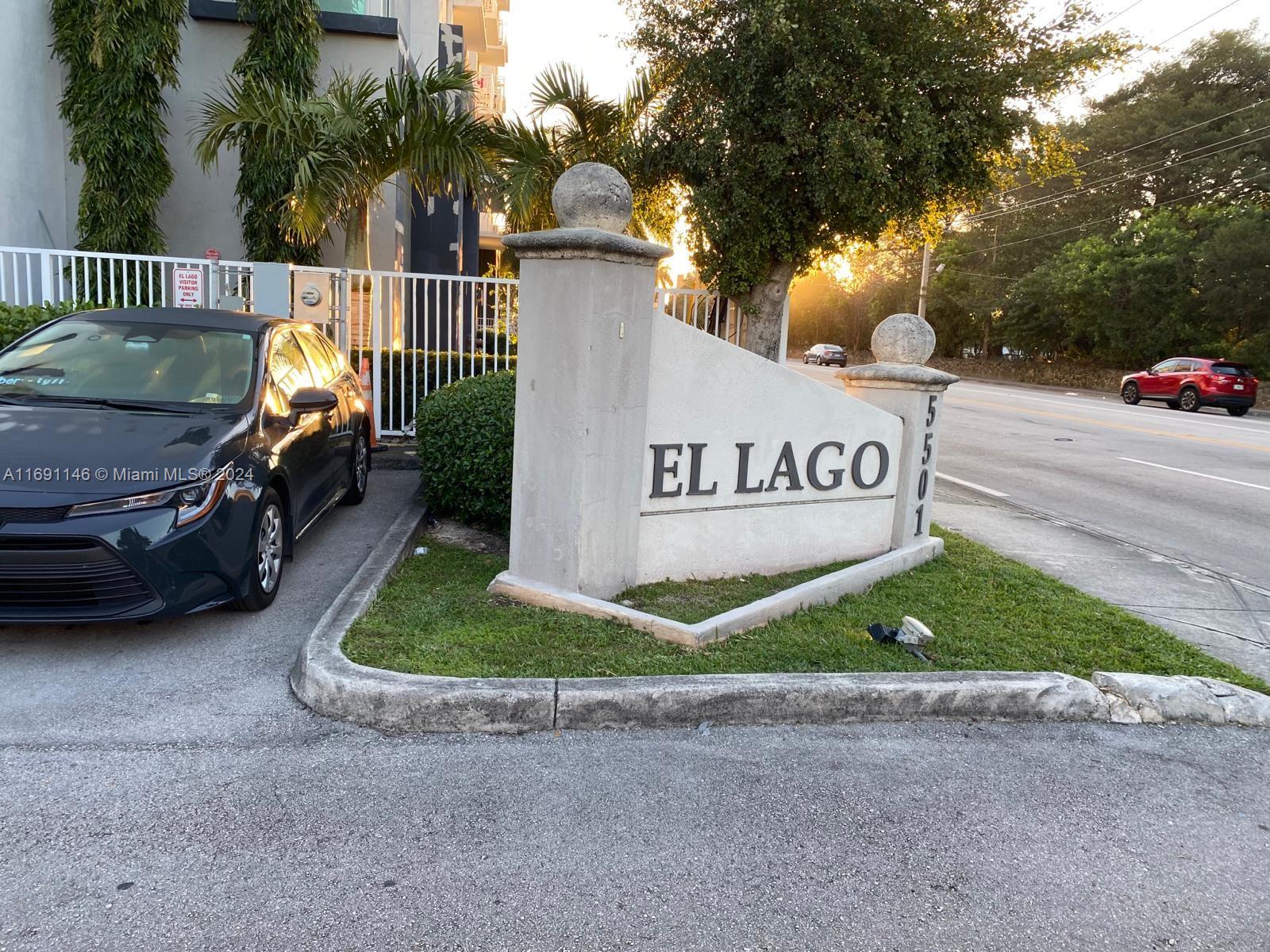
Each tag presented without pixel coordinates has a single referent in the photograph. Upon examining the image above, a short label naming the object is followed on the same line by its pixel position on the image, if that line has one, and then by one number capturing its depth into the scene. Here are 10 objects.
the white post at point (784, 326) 11.15
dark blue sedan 3.94
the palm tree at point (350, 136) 10.70
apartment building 11.73
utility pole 41.91
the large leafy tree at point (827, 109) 10.00
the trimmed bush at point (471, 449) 6.32
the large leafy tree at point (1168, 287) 30.98
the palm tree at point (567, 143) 11.06
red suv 26.30
